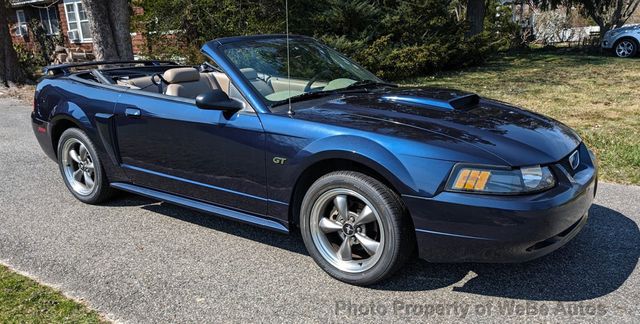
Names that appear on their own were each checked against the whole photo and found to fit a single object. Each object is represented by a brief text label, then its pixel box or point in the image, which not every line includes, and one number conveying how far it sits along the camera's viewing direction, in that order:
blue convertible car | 2.93
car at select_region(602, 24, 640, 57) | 17.33
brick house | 23.91
